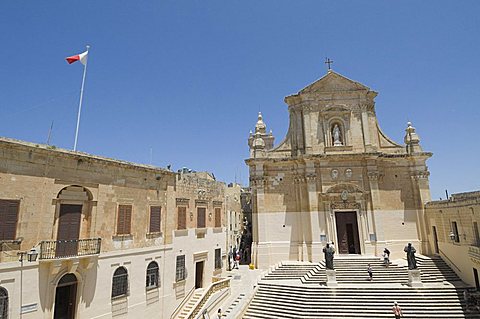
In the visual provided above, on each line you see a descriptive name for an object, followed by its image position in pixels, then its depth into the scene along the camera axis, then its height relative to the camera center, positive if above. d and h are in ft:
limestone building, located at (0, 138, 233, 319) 36.91 -2.71
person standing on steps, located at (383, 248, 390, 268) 62.21 -9.60
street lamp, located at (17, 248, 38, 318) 36.17 -4.54
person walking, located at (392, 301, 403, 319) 45.73 -15.70
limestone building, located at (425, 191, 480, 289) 51.37 -4.23
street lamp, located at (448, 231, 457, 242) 59.15 -4.97
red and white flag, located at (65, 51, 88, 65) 48.71 +27.30
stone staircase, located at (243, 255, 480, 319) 48.67 -14.59
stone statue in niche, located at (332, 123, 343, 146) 78.54 +21.67
